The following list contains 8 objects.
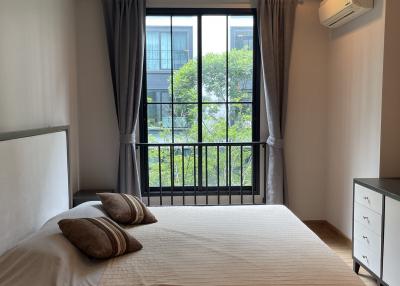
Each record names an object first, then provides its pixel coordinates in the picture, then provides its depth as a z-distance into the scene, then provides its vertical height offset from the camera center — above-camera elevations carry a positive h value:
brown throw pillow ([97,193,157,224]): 2.56 -0.64
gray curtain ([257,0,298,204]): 3.99 +0.43
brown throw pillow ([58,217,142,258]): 1.97 -0.64
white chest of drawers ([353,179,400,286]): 2.51 -0.82
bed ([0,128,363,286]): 1.76 -0.74
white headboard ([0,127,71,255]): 2.01 -0.41
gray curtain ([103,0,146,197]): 3.91 +0.44
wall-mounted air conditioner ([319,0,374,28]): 3.17 +0.86
